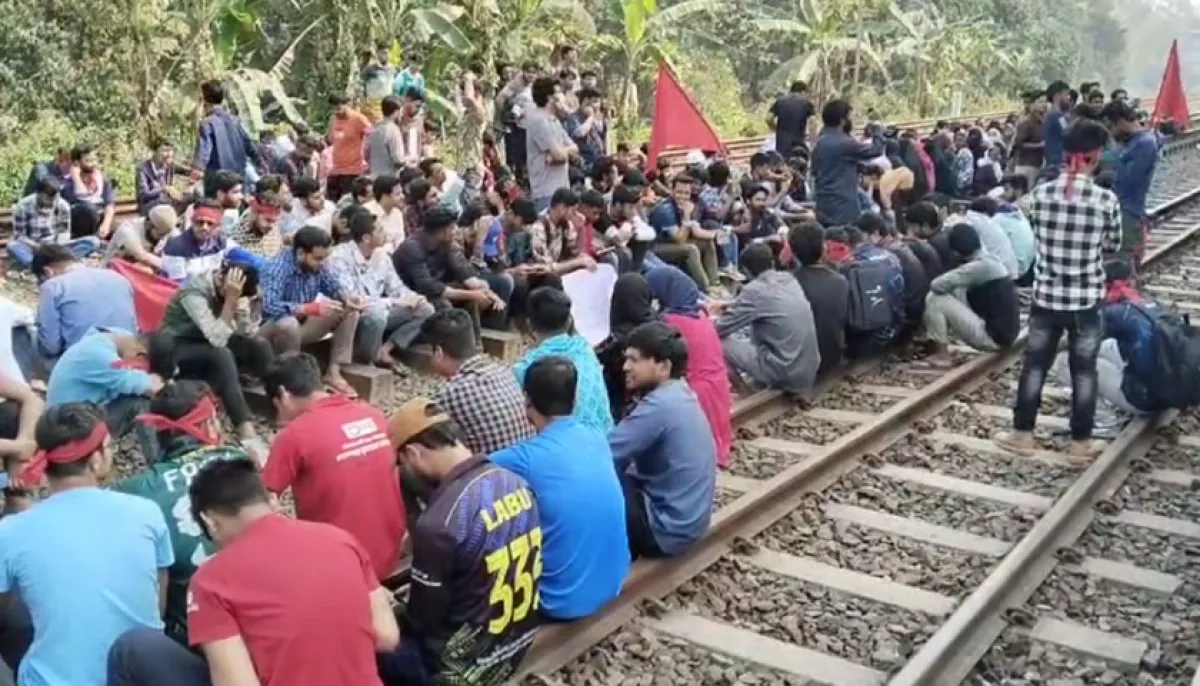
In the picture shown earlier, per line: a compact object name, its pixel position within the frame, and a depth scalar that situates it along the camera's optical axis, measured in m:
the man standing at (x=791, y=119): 13.53
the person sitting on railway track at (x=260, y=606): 3.23
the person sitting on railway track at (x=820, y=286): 8.30
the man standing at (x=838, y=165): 10.63
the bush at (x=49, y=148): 15.15
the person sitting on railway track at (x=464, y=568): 3.89
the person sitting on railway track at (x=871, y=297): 8.75
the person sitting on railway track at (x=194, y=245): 7.99
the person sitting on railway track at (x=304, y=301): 7.70
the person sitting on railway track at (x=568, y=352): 5.57
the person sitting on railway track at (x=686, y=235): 10.52
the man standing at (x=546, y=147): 10.78
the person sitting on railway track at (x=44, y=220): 10.29
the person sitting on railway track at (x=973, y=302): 9.16
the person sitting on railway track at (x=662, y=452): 5.35
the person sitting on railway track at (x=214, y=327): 6.81
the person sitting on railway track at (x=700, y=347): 6.63
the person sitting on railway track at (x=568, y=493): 4.59
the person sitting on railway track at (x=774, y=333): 7.93
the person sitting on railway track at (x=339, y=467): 4.56
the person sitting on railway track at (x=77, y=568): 3.55
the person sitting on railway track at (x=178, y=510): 4.16
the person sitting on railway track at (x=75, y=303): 6.73
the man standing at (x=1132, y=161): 9.70
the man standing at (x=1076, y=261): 6.73
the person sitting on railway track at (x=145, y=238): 8.15
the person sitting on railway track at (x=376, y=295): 8.11
